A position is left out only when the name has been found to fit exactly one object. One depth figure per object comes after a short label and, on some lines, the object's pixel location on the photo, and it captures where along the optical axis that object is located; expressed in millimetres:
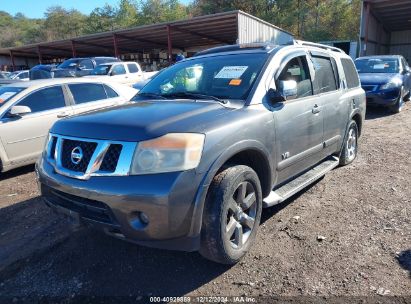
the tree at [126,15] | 59750
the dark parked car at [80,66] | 15562
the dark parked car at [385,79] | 10055
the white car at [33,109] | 5676
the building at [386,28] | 19578
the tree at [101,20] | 60219
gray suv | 2477
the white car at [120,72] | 15067
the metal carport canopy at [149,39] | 22402
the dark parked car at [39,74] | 15557
